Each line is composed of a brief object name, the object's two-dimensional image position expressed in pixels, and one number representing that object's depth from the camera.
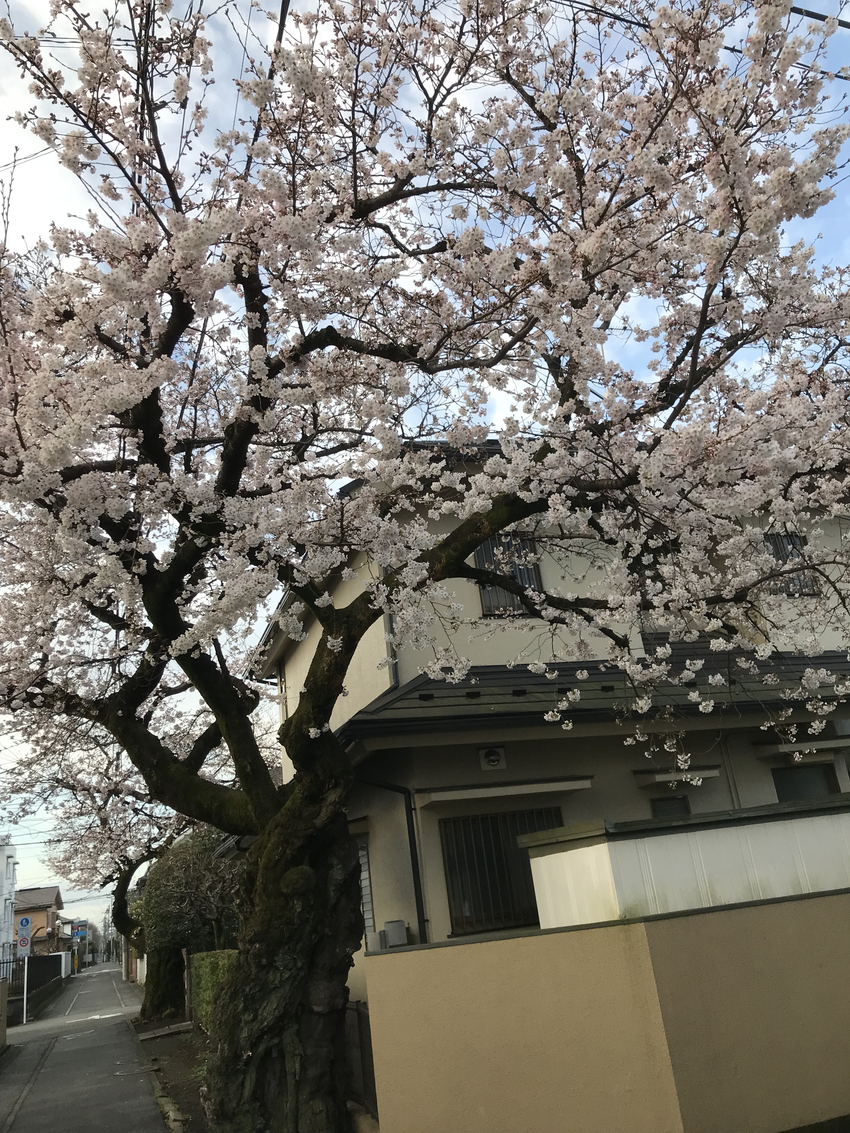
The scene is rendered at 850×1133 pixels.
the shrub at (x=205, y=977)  11.23
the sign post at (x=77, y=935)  65.12
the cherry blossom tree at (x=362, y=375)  4.77
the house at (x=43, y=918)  57.88
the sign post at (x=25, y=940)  21.73
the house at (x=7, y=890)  44.71
